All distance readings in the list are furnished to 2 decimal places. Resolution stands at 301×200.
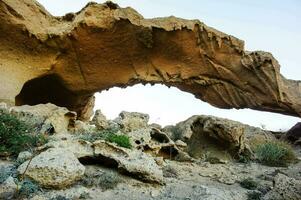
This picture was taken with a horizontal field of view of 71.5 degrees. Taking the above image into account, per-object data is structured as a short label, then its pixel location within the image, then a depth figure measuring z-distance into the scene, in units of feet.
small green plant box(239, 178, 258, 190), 12.88
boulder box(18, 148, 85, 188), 9.85
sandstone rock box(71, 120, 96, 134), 15.05
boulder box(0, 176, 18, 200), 9.28
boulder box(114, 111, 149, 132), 15.46
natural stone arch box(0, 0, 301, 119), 19.60
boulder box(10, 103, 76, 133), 14.44
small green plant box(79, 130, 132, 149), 12.69
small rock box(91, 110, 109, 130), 15.11
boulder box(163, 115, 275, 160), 17.39
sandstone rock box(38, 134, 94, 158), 11.67
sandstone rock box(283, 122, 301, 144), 24.50
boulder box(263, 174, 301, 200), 10.35
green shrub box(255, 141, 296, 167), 17.19
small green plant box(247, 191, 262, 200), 11.51
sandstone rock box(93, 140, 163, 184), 11.16
